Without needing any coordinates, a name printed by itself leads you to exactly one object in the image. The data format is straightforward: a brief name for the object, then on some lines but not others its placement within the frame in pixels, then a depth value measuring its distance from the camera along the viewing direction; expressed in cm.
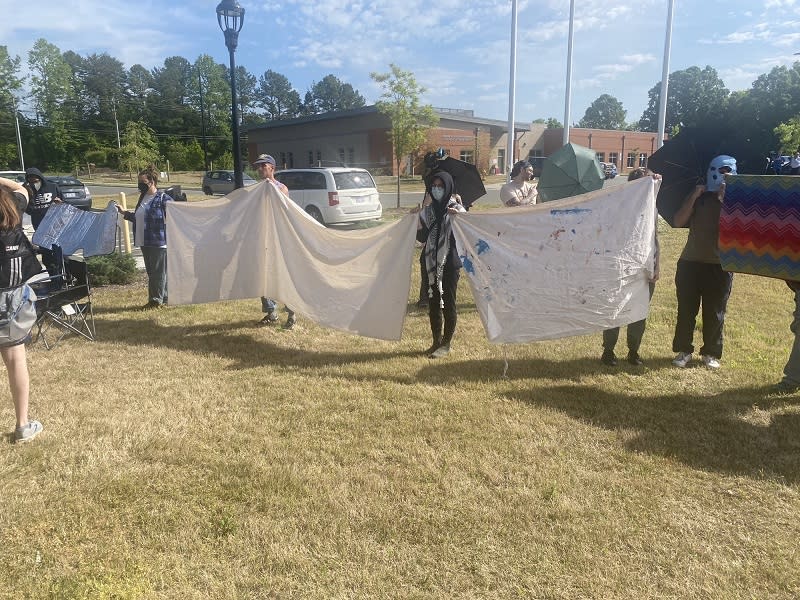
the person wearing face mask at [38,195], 890
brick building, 4841
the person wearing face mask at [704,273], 507
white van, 1656
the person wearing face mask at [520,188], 711
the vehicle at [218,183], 2992
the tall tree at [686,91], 8894
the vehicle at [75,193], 2284
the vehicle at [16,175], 2269
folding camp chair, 602
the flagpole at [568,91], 1966
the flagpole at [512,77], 1875
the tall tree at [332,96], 12556
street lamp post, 905
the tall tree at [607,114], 12656
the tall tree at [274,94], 12312
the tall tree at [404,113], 2294
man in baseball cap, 658
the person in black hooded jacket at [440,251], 548
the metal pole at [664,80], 1866
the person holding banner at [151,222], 746
